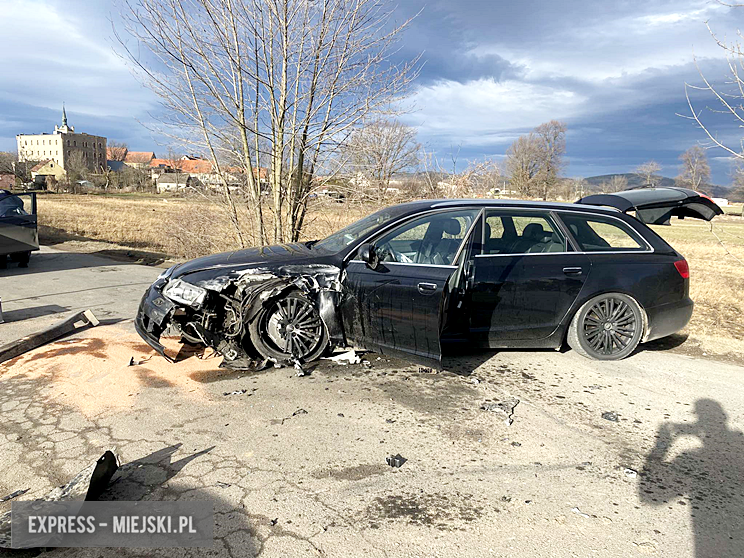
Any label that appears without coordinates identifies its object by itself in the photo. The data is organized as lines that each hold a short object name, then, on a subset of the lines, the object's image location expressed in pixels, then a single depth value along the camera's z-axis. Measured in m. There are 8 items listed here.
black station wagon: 4.83
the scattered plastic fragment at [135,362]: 5.02
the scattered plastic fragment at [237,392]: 4.39
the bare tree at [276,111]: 8.73
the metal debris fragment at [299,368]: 4.81
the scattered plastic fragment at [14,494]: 2.80
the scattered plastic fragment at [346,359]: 5.22
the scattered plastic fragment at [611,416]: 4.06
